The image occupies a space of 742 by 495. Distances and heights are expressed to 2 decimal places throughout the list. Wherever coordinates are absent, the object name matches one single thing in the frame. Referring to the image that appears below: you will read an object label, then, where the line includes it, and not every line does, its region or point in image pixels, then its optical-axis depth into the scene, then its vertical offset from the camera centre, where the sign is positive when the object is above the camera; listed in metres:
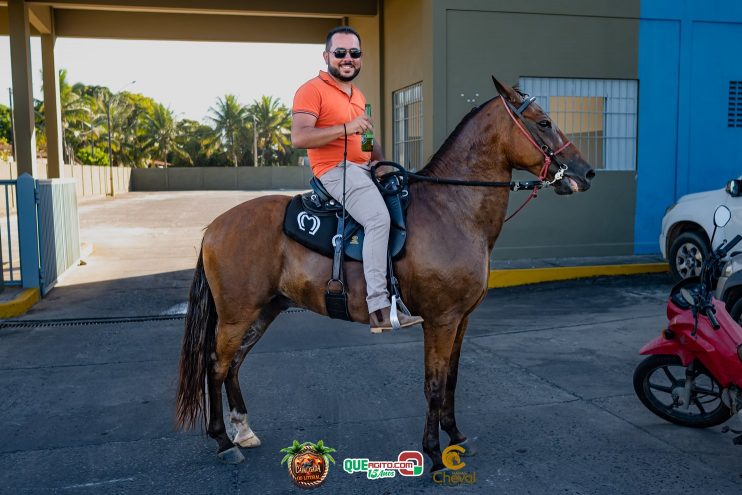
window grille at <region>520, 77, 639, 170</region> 11.45 +0.97
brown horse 3.96 -0.58
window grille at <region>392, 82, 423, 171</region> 12.24 +0.86
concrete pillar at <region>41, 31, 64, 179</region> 13.72 +1.21
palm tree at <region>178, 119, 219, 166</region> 66.12 +3.00
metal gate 9.05 -0.83
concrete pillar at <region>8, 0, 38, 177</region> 11.98 +1.75
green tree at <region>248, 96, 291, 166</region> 66.44 +4.56
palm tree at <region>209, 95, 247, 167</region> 65.94 +5.14
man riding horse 3.85 +0.14
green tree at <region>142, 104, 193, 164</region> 64.00 +3.66
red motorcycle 4.20 -1.22
